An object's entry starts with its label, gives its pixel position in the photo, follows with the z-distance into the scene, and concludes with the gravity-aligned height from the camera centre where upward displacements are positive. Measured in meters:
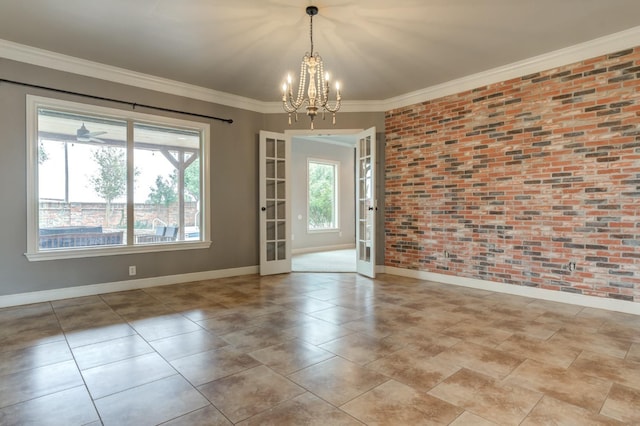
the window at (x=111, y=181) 3.98 +0.40
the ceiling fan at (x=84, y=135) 4.24 +0.96
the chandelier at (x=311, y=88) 3.04 +1.13
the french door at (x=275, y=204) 5.59 +0.12
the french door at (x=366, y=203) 5.34 +0.13
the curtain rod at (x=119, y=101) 3.79 +1.43
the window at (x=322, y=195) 8.91 +0.42
